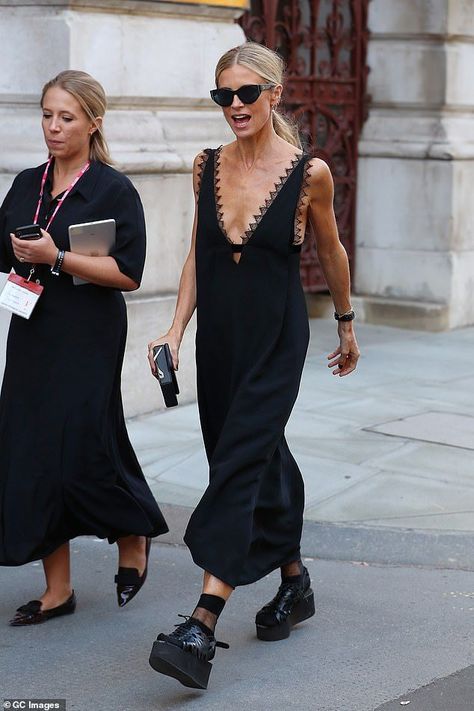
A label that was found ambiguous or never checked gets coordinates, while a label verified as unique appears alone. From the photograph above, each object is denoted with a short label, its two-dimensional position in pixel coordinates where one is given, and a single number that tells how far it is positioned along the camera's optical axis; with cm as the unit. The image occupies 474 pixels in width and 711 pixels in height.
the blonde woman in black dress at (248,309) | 736
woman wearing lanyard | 795
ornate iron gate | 1761
